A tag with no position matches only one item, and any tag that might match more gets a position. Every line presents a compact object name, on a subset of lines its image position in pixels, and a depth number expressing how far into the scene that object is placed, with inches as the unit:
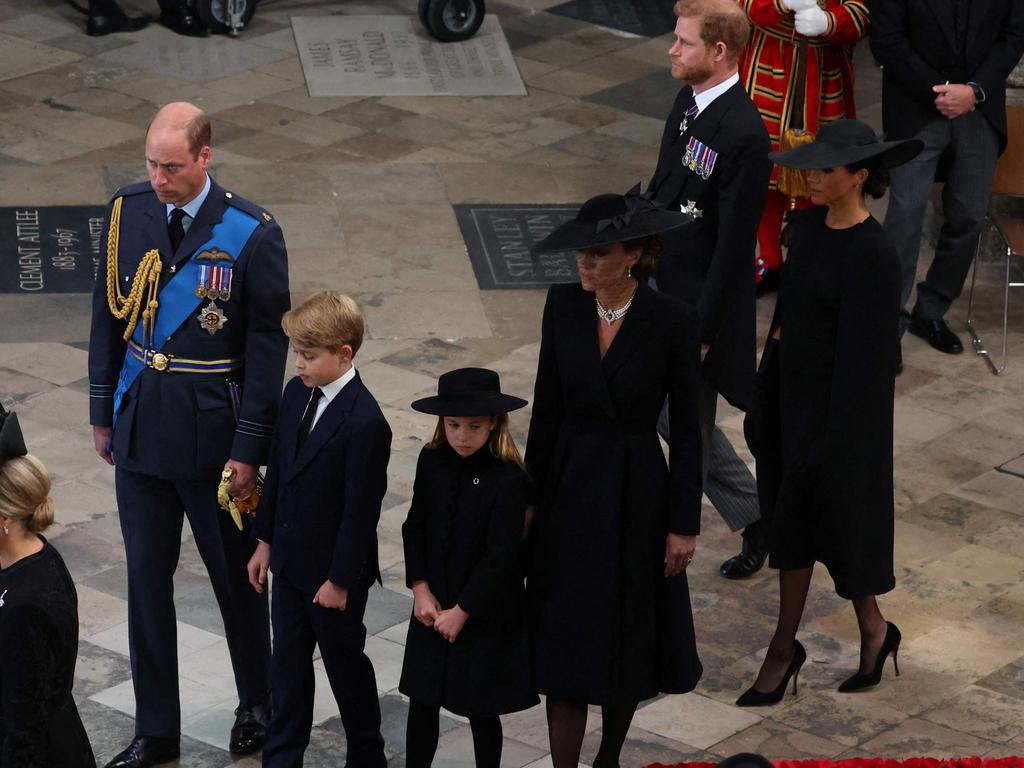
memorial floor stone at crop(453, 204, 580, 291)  828.0
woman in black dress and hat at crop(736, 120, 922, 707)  500.7
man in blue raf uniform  476.4
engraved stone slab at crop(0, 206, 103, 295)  799.7
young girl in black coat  446.3
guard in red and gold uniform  765.3
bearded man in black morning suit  546.9
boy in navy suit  453.7
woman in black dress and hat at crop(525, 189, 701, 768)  453.4
